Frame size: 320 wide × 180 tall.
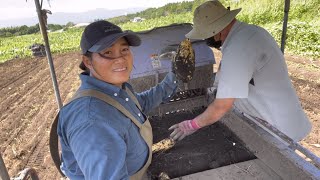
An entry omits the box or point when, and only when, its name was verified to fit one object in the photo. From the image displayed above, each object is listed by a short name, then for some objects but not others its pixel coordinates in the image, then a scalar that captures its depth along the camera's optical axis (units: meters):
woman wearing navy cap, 1.22
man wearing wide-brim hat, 1.96
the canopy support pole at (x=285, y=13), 3.20
